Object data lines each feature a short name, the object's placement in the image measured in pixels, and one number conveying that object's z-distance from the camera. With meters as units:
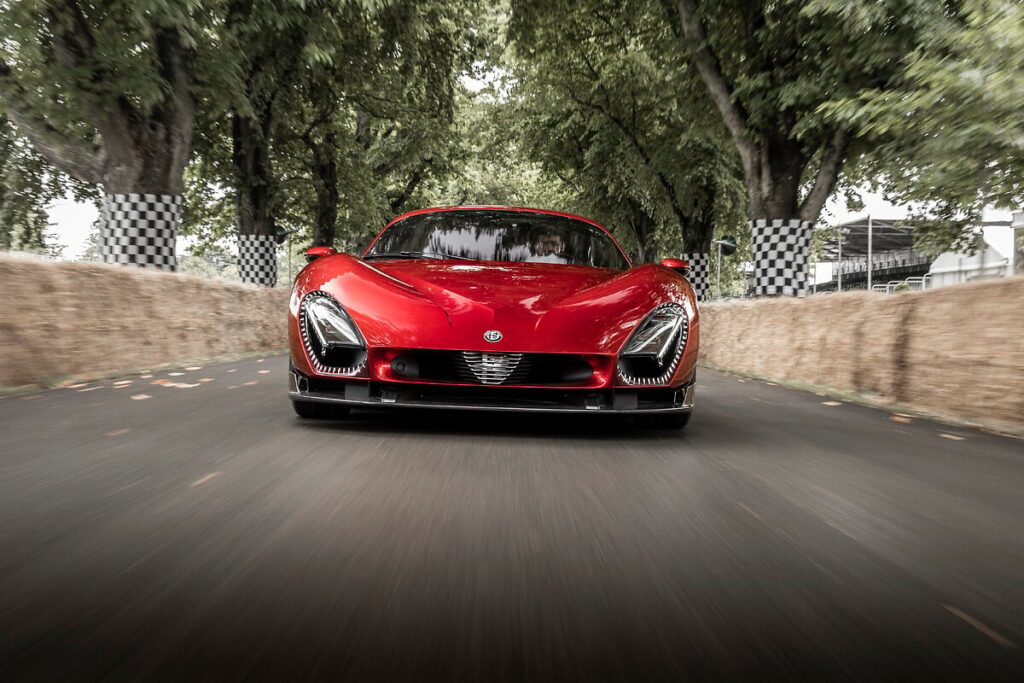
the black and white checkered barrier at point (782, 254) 14.47
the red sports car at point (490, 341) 3.92
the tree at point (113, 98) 11.18
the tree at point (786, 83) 11.77
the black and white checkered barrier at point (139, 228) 12.30
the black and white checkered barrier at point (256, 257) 21.06
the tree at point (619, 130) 20.47
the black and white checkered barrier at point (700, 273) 25.66
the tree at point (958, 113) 9.88
